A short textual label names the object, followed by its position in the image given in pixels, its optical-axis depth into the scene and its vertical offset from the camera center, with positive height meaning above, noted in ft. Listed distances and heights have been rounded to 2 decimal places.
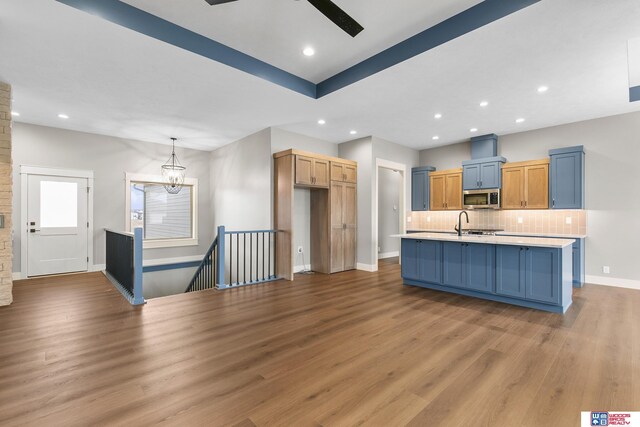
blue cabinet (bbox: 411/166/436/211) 23.99 +2.19
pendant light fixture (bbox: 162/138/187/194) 23.20 +3.33
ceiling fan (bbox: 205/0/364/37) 6.79 +5.00
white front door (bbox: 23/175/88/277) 18.10 -0.75
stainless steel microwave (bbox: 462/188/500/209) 20.07 +1.06
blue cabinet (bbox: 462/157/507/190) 20.08 +2.92
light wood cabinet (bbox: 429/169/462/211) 22.27 +1.90
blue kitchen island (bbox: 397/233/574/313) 11.78 -2.57
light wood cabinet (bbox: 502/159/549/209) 18.37 +1.91
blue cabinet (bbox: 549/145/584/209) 17.10 +2.17
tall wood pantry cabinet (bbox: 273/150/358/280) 17.75 +0.39
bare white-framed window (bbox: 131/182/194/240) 24.63 +0.13
